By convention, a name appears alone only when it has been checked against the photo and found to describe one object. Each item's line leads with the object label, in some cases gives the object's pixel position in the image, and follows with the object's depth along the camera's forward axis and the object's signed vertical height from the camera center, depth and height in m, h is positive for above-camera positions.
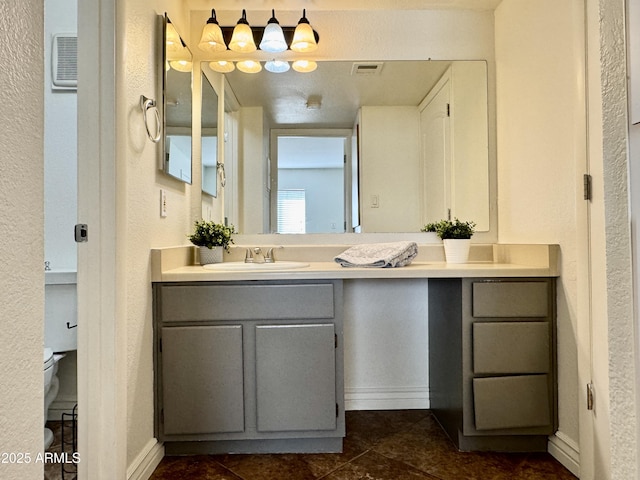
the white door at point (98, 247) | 1.33 -0.01
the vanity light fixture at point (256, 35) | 2.09 +1.10
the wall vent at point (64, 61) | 2.17 +1.01
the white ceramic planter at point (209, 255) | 2.02 -0.05
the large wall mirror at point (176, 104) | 1.76 +0.66
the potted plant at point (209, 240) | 2.01 +0.02
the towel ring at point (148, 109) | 1.56 +0.54
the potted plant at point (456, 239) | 2.07 +0.02
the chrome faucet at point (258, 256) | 2.05 -0.06
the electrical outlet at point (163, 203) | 1.75 +0.19
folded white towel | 1.79 -0.06
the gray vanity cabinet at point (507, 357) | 1.67 -0.49
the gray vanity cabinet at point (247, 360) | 1.63 -0.48
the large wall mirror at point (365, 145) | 2.23 +0.55
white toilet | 1.97 -0.34
